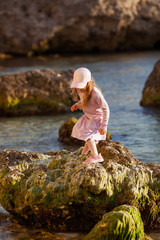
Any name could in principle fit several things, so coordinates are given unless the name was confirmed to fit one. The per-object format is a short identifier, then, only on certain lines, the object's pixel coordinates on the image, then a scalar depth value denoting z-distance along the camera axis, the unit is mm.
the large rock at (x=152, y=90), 12500
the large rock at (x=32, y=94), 12172
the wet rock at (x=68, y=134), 9188
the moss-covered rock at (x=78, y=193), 4938
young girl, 5207
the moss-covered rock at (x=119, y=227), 4320
